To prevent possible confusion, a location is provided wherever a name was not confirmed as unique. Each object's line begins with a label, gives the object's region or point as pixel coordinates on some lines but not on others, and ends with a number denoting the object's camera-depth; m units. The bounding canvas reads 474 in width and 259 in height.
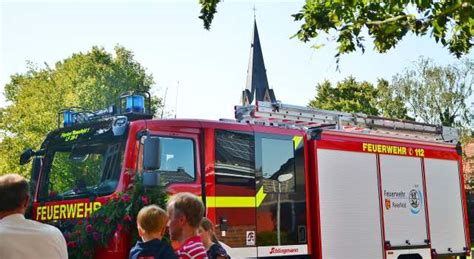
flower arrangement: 6.33
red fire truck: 6.93
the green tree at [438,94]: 34.12
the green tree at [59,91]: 26.52
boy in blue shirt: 3.73
